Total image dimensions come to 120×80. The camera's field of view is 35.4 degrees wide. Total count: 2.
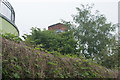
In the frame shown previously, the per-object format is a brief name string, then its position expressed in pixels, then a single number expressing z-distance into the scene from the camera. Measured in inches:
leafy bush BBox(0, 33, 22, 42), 173.6
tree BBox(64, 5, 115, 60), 746.2
